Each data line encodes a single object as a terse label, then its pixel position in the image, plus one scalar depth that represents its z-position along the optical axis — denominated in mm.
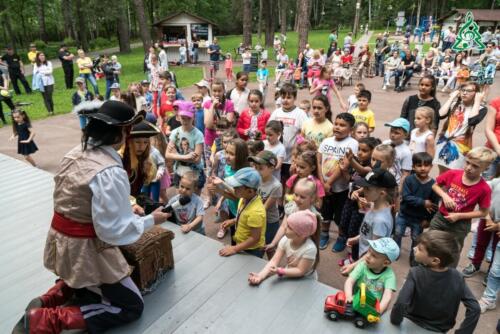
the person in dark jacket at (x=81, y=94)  9133
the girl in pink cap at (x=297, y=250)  2807
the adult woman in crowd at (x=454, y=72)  14281
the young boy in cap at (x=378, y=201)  3432
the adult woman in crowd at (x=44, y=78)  12195
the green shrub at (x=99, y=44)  41178
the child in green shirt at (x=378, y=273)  2578
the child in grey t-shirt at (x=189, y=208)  3896
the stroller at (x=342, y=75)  16469
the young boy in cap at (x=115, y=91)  8488
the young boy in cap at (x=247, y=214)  3221
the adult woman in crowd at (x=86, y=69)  14695
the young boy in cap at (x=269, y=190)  3895
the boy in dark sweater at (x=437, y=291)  2422
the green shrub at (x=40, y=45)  33969
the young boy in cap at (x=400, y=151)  4410
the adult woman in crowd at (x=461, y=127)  4719
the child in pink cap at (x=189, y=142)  4918
